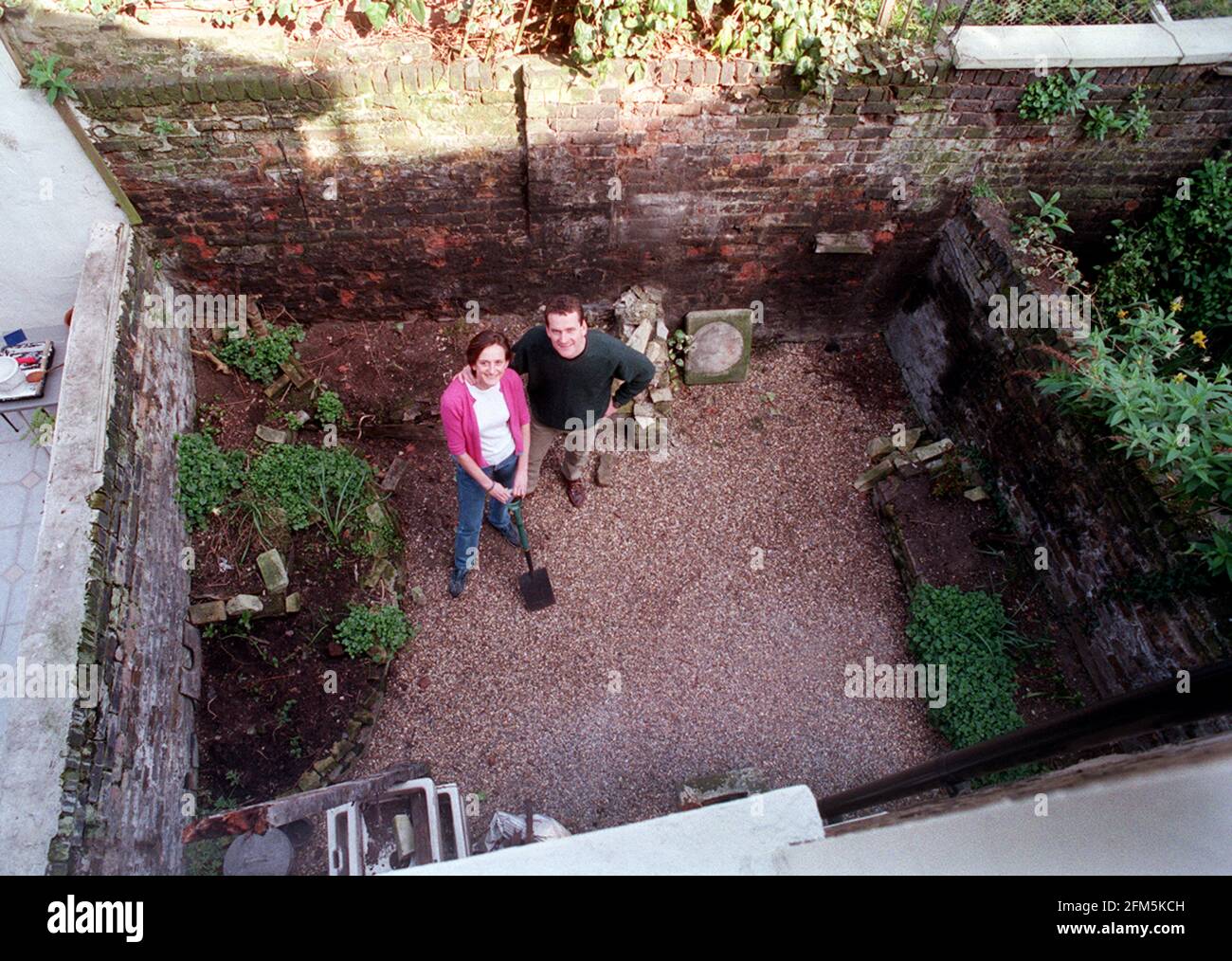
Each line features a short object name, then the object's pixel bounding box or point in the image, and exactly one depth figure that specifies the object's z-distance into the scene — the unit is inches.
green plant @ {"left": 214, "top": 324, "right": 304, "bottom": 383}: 223.8
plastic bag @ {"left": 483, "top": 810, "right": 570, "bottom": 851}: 161.8
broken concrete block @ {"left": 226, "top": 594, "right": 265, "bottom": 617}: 186.1
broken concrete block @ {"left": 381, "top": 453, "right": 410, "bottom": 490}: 221.8
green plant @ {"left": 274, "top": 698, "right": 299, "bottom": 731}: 179.0
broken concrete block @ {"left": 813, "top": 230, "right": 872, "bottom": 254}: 240.8
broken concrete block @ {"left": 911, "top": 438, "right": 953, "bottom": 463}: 232.4
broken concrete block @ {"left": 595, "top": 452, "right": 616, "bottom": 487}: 235.9
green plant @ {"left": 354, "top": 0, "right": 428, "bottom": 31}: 183.6
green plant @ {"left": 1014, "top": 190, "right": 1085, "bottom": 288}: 218.4
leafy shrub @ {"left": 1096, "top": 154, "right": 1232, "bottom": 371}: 230.4
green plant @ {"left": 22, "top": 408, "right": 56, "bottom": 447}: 219.1
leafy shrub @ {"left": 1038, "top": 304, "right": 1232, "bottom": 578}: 159.8
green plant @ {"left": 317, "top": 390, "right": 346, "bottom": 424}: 222.1
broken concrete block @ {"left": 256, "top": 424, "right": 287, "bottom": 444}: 215.0
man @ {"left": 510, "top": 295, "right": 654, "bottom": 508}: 165.3
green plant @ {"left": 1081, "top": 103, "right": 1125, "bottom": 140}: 217.6
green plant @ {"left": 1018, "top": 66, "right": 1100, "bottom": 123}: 209.3
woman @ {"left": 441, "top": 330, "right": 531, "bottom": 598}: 158.6
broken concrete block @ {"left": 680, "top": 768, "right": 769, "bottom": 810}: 175.2
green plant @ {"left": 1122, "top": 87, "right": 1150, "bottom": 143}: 216.4
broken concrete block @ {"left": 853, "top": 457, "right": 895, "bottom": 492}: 235.8
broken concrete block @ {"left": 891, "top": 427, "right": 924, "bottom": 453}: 242.8
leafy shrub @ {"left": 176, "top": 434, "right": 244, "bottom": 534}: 195.3
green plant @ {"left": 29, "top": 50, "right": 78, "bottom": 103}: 174.1
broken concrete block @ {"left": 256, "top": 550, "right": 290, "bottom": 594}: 189.0
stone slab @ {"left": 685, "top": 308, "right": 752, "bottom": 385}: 253.6
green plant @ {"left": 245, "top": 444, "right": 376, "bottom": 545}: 201.2
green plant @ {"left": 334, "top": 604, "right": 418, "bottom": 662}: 189.0
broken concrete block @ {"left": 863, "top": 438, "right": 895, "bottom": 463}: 243.8
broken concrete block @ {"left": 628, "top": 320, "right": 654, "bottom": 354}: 244.7
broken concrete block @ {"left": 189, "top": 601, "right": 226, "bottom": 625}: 184.5
